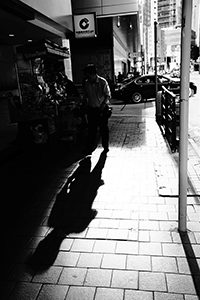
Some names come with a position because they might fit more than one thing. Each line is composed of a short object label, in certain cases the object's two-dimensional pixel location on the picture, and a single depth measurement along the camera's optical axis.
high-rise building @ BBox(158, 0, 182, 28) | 109.82
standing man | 6.18
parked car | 16.27
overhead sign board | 10.68
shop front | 6.66
